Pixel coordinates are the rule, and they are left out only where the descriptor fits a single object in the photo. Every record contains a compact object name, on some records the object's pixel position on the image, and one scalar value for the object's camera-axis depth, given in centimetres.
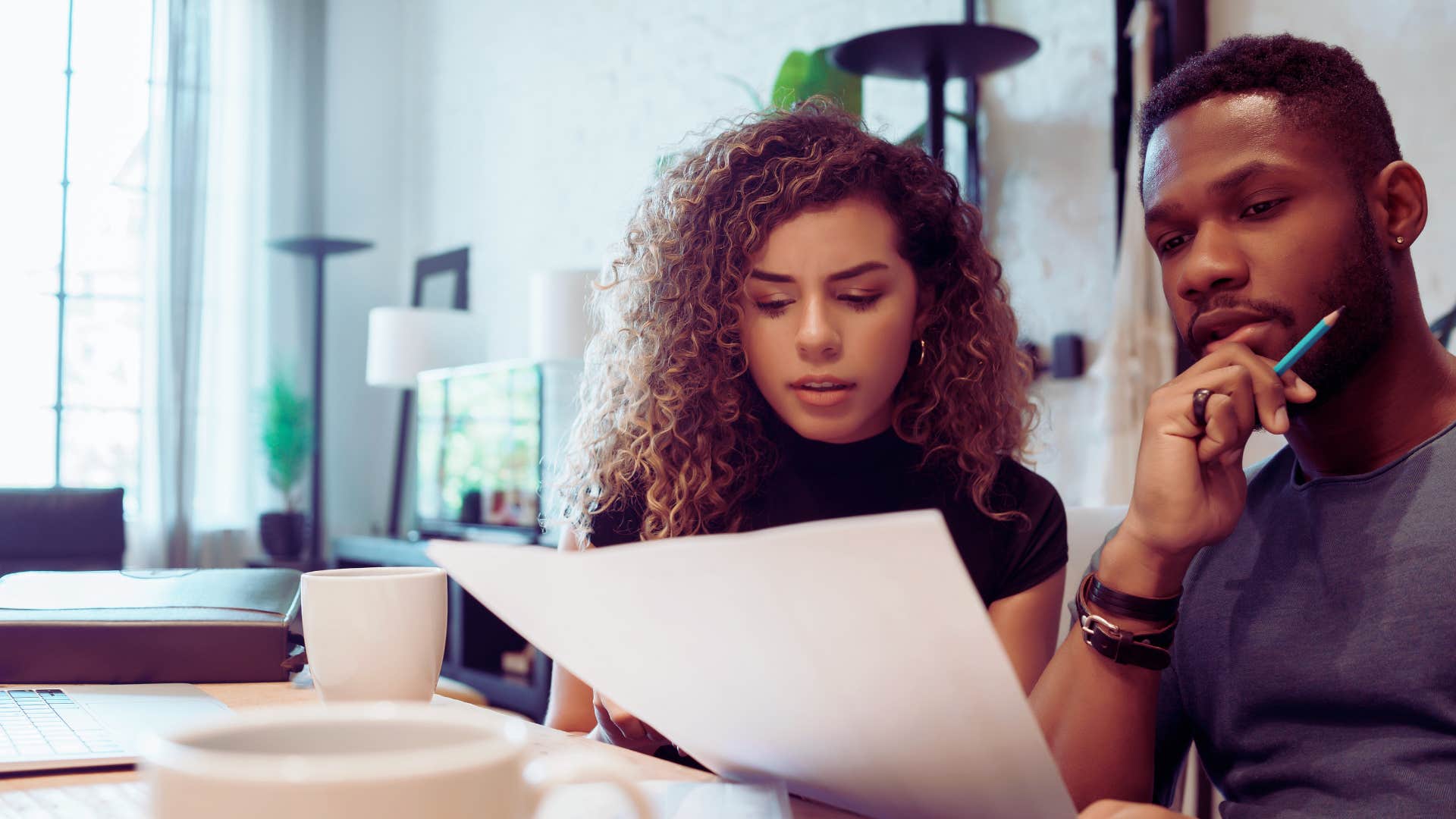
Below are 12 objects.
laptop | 68
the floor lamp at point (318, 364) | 441
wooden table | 64
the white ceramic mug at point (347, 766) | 34
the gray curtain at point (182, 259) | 443
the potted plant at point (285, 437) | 453
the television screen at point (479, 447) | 363
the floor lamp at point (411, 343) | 404
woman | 110
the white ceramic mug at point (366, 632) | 74
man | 78
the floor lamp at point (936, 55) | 228
